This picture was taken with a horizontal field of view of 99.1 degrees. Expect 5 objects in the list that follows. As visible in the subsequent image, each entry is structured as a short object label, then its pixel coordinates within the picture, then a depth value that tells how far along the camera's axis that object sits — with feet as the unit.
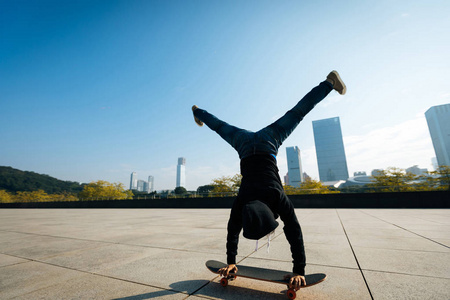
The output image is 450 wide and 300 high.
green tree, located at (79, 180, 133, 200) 158.92
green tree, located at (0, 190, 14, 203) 164.14
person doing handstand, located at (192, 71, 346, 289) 4.88
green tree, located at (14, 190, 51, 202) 173.10
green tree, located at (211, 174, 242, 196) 106.22
